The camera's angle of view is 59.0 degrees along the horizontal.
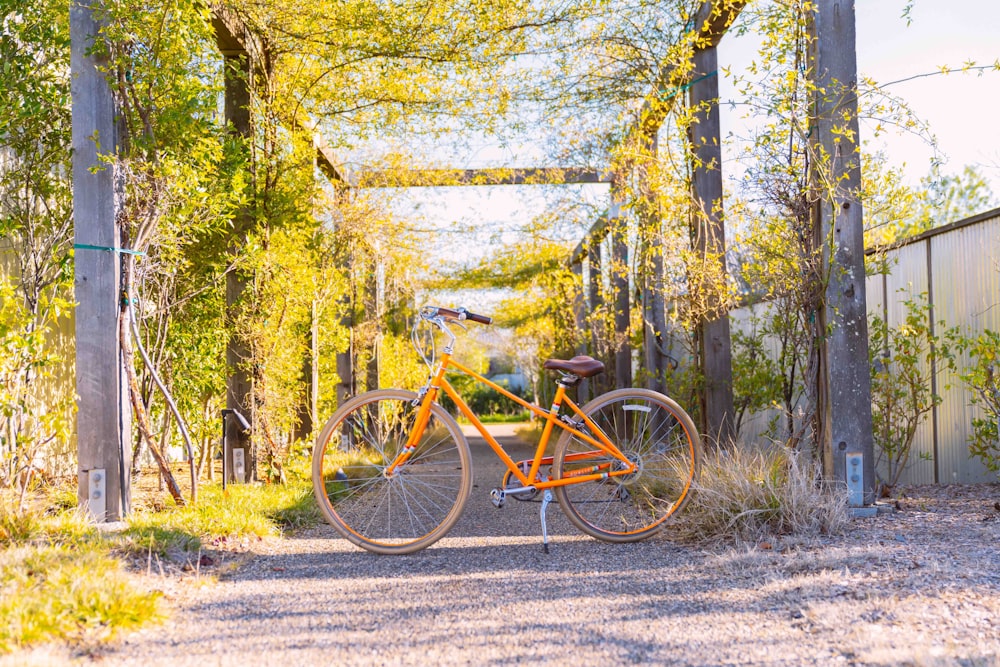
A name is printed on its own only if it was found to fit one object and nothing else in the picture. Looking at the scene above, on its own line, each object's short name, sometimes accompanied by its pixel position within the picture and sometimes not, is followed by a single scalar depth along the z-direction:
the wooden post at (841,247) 4.02
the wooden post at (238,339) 5.54
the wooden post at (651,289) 6.02
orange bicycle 3.64
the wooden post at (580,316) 10.21
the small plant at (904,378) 5.00
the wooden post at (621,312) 8.10
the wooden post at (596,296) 8.85
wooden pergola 3.91
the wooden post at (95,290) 3.90
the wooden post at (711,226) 5.26
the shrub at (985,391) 4.40
